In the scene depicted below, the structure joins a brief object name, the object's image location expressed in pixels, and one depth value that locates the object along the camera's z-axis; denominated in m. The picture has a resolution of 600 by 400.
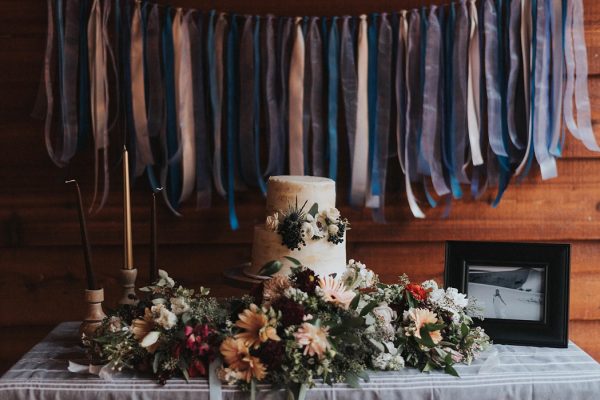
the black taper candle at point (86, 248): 1.05
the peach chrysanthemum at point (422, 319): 1.02
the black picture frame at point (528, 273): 1.11
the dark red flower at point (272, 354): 0.91
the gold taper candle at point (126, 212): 1.09
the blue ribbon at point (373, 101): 1.43
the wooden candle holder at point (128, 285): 1.12
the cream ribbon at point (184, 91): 1.39
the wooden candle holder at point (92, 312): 1.09
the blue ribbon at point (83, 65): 1.40
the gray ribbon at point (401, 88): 1.43
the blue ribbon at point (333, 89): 1.43
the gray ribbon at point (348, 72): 1.43
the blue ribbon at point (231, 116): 1.42
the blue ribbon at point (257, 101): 1.42
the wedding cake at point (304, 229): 1.09
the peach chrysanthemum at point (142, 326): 0.98
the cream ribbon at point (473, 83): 1.41
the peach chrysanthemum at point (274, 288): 0.98
